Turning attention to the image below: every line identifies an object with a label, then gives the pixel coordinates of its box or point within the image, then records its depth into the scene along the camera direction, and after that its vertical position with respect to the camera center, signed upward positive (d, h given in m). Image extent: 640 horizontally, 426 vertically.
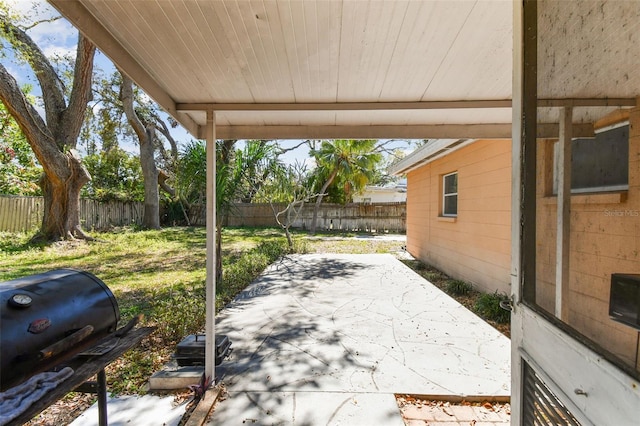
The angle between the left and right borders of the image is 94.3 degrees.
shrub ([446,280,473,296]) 5.16 -1.33
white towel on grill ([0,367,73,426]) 0.99 -0.68
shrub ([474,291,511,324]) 3.84 -1.30
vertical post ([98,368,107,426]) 1.62 -1.08
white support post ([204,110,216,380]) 2.40 -0.30
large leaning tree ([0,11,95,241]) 8.81 +2.33
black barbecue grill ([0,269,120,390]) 1.16 -0.52
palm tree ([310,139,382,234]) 14.91 +2.60
